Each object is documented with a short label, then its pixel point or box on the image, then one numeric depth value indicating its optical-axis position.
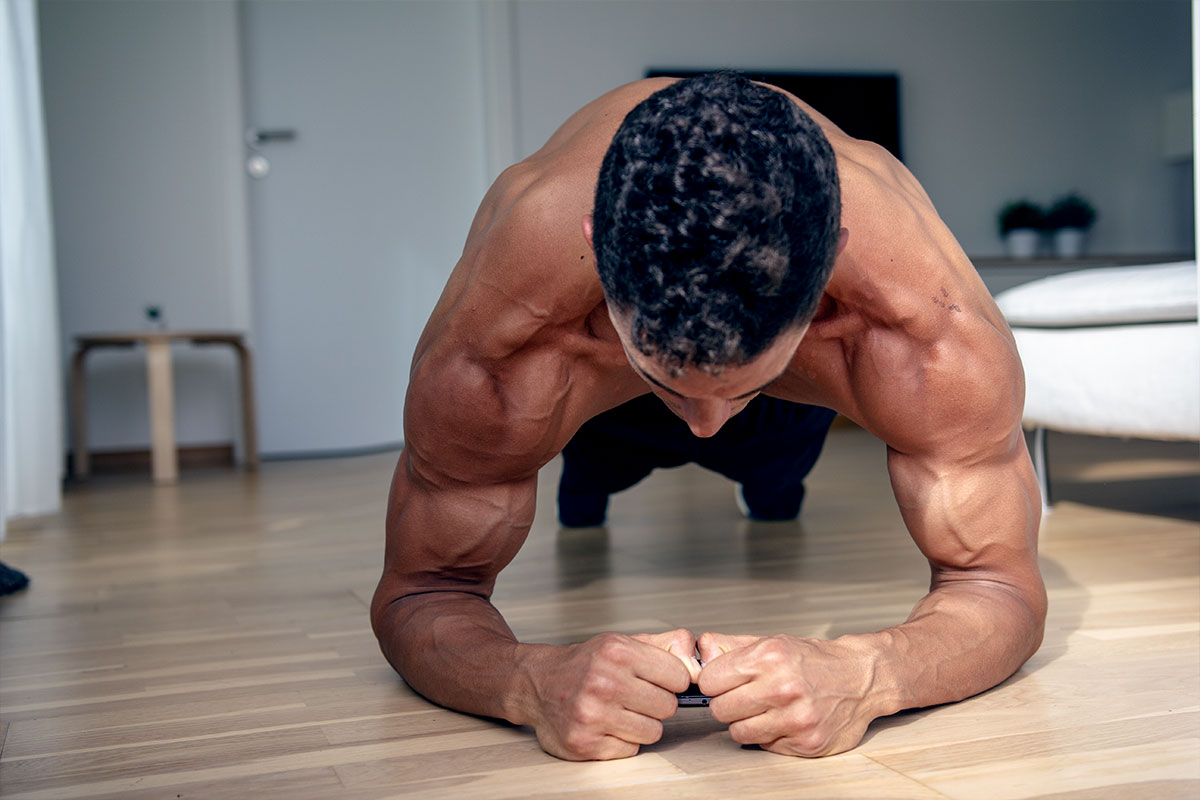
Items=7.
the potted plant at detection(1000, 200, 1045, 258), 5.02
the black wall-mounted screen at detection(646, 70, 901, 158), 4.88
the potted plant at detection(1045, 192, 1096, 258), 5.06
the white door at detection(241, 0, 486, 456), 4.20
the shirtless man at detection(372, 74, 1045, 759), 0.64
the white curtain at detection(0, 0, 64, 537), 2.45
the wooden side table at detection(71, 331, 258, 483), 3.42
